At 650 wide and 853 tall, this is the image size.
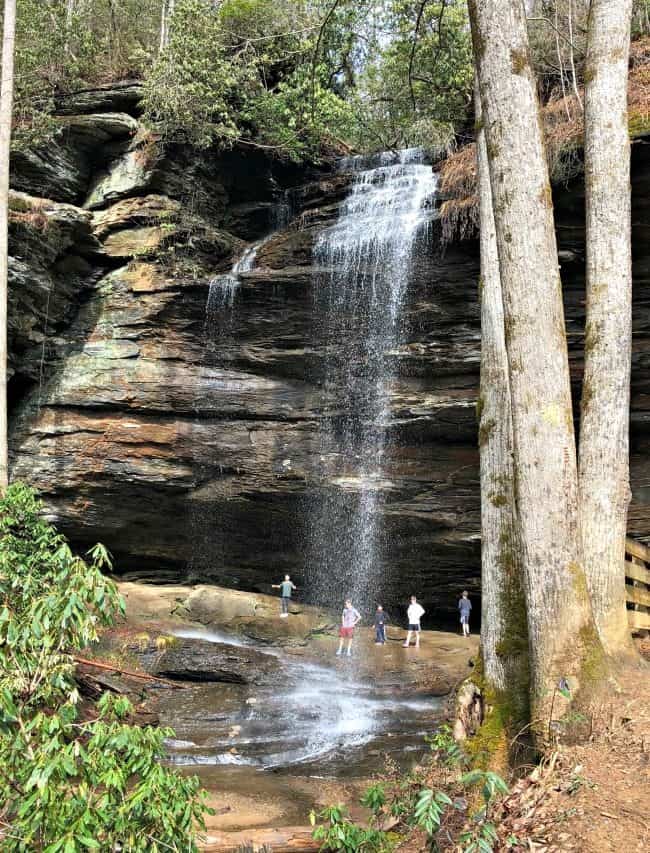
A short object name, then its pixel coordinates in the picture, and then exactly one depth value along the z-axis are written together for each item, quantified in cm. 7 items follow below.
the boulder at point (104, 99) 1683
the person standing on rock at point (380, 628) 1469
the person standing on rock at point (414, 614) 1460
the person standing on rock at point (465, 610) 1498
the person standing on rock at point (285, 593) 1590
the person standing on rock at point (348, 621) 1417
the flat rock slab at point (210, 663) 1173
